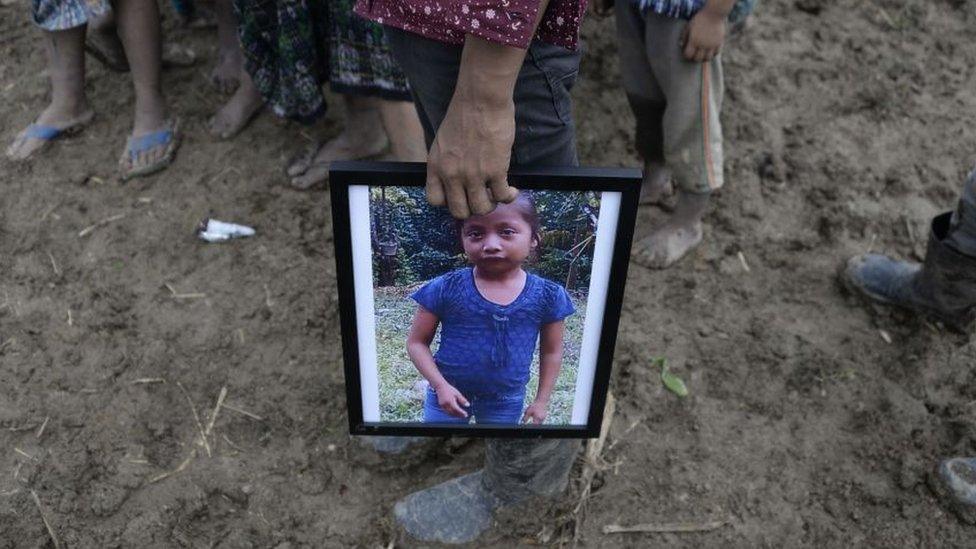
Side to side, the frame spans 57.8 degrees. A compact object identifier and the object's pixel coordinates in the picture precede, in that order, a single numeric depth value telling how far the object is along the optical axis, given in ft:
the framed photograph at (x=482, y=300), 4.67
